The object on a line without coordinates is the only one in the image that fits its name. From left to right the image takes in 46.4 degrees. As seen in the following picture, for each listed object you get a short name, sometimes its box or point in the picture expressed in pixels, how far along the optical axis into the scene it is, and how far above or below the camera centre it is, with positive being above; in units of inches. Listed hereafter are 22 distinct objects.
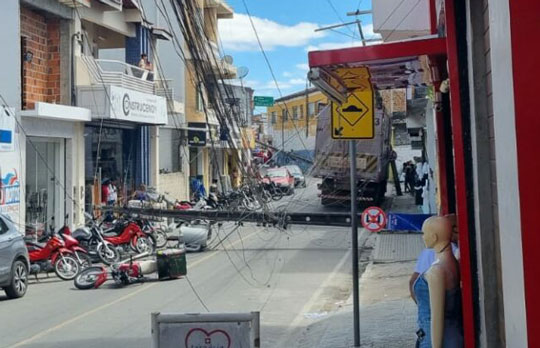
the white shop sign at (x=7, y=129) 634.2 +75.9
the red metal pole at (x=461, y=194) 146.3 -0.4
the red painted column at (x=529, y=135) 96.0 +8.6
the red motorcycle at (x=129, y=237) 639.0 -37.9
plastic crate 510.9 -53.3
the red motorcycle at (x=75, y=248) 553.0 -40.6
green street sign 1614.2 +248.8
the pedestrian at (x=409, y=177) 1278.2 +33.5
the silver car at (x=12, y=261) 438.9 -41.4
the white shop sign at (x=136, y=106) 800.9 +129.7
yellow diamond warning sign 271.9 +33.9
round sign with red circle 383.2 -15.3
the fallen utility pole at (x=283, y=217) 507.8 -17.3
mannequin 149.0 -24.1
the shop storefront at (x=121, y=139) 792.3 +95.0
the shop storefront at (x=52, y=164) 701.3 +45.5
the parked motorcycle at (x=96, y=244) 592.1 -41.5
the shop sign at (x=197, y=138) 1295.5 +125.5
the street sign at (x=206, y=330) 166.6 -35.1
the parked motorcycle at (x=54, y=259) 536.1 -49.2
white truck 965.8 +47.5
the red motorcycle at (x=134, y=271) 496.7 -57.0
